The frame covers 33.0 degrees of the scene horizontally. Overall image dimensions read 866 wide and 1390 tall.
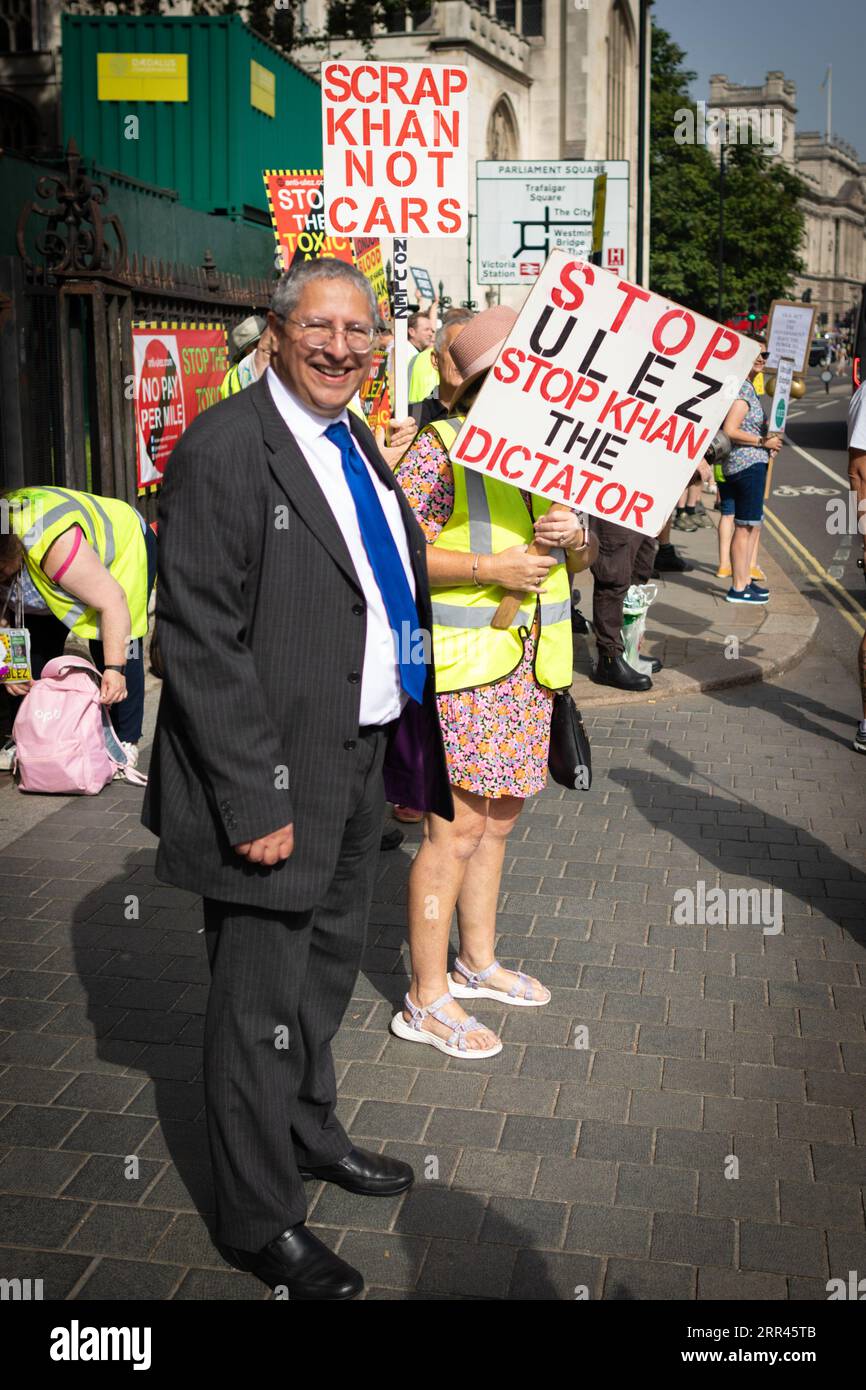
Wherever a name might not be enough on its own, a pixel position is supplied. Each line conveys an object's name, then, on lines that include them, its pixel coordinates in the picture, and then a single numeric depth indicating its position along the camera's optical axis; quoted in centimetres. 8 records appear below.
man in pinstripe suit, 284
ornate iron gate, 877
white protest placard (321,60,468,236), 718
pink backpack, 665
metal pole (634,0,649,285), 1477
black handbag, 425
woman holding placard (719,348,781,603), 1155
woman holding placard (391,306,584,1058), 408
